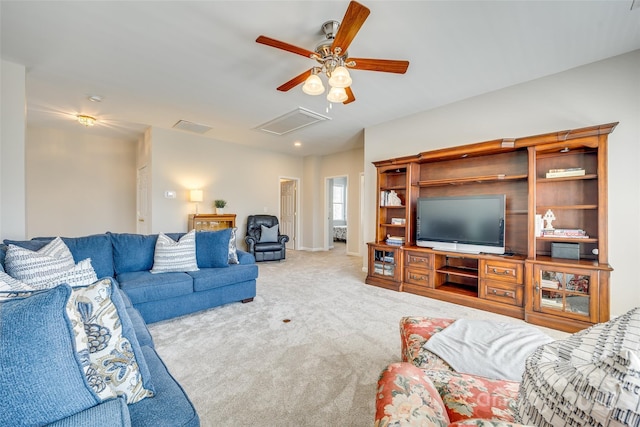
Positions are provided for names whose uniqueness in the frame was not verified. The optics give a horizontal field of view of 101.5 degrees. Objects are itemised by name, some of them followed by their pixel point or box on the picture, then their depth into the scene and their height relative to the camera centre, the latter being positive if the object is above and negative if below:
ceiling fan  1.92 +1.26
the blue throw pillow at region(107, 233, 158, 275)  2.70 -0.42
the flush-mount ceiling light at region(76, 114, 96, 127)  4.35 +1.57
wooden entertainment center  2.47 -0.21
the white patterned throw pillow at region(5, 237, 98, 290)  1.76 -0.40
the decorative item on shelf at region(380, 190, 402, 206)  4.15 +0.25
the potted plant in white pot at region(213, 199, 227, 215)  5.71 +0.18
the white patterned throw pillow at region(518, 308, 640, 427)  0.47 -0.35
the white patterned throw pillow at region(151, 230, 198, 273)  2.77 -0.46
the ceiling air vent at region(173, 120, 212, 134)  4.68 +1.62
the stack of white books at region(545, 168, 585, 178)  2.64 +0.45
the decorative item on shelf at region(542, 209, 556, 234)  2.85 -0.03
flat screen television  3.02 -0.10
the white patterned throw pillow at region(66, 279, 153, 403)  0.76 -0.43
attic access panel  4.10 +1.59
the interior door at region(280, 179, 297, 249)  7.59 +0.12
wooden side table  5.33 -0.17
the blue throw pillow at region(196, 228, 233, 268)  3.08 -0.43
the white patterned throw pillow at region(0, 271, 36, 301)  0.86 -0.28
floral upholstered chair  0.71 -0.58
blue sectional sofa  0.59 -0.62
